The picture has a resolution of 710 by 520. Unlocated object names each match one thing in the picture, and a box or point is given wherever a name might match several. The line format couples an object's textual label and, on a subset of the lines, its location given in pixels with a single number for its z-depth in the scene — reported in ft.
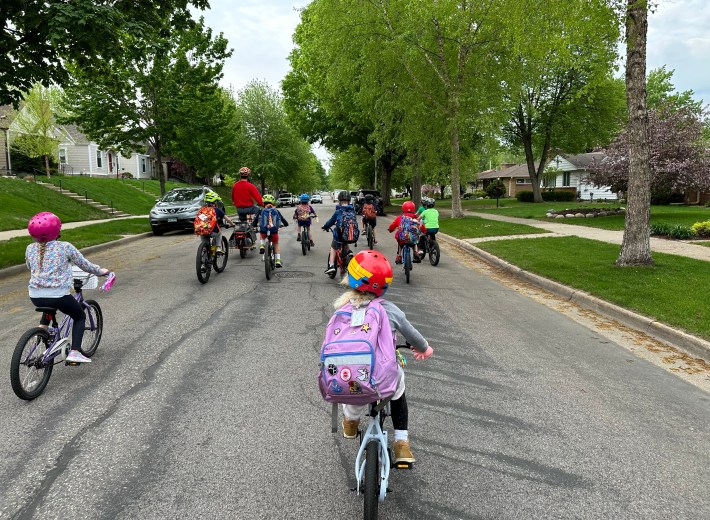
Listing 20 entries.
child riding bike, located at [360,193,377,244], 43.88
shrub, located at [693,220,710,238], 50.90
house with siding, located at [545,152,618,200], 177.37
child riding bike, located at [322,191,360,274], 30.78
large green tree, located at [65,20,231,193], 68.23
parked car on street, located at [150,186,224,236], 60.39
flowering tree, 63.26
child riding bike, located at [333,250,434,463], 9.13
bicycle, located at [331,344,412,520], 8.10
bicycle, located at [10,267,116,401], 13.20
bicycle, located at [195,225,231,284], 29.84
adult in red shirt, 38.32
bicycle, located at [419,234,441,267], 39.52
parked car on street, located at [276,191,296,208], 170.09
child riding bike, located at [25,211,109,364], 14.51
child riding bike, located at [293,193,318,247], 38.40
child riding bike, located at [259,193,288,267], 32.58
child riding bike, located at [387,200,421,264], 32.55
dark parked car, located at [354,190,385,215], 93.76
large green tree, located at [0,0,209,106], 27.89
